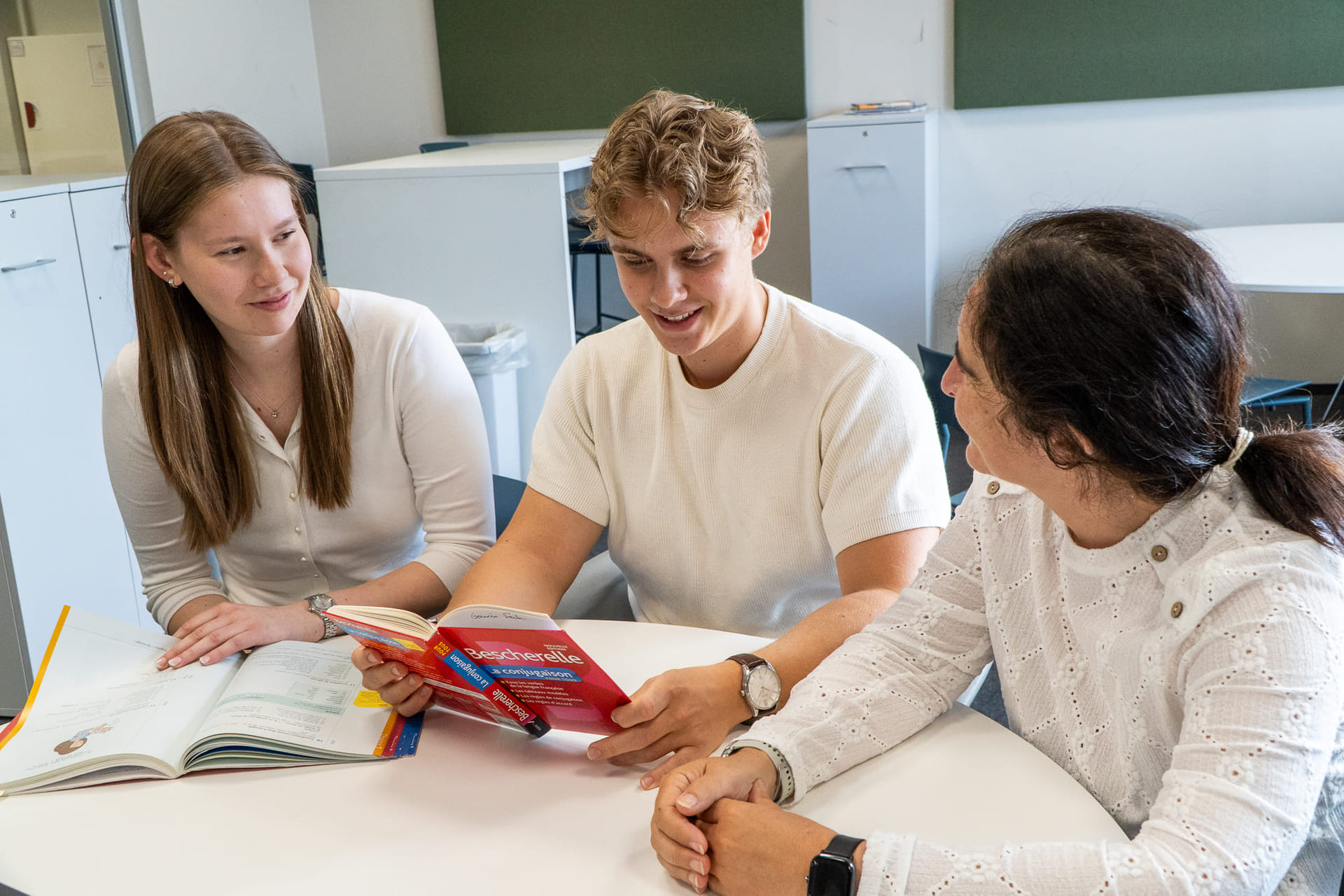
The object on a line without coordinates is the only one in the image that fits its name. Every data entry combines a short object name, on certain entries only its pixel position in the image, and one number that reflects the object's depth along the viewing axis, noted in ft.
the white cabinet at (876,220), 13.85
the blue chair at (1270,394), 8.35
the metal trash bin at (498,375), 9.37
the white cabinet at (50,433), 8.42
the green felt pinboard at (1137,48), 13.28
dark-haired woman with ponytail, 2.67
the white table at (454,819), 3.14
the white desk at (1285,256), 8.84
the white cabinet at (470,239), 9.76
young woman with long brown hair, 5.20
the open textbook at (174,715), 3.71
